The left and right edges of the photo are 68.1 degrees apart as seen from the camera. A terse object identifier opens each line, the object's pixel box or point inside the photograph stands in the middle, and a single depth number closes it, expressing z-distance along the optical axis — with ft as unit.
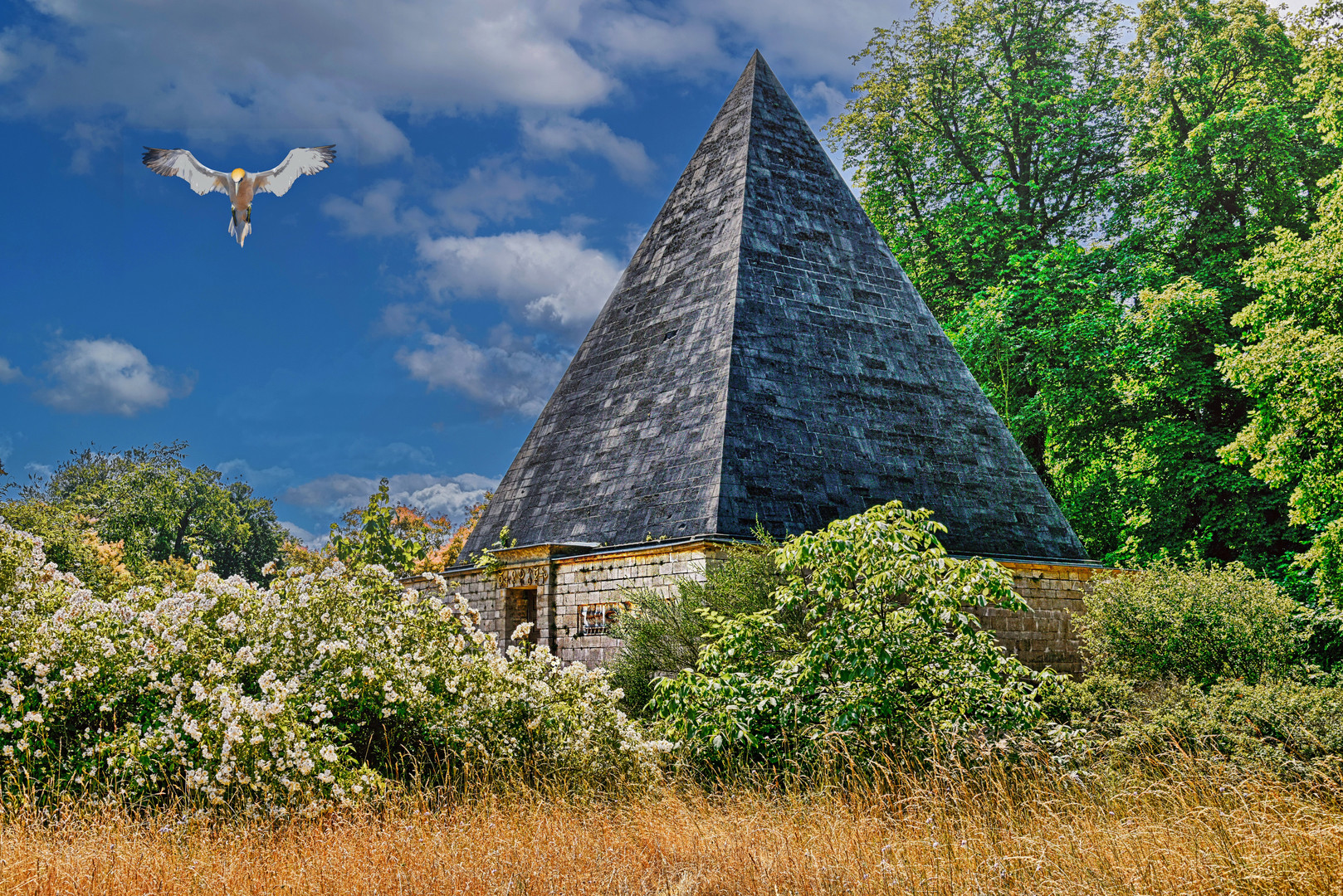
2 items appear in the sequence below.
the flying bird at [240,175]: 41.68
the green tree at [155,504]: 135.74
